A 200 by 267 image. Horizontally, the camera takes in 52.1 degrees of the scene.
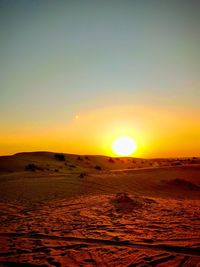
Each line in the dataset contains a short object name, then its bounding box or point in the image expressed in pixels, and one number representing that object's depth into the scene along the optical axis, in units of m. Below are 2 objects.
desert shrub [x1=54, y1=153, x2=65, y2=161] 33.24
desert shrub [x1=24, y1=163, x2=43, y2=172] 20.15
